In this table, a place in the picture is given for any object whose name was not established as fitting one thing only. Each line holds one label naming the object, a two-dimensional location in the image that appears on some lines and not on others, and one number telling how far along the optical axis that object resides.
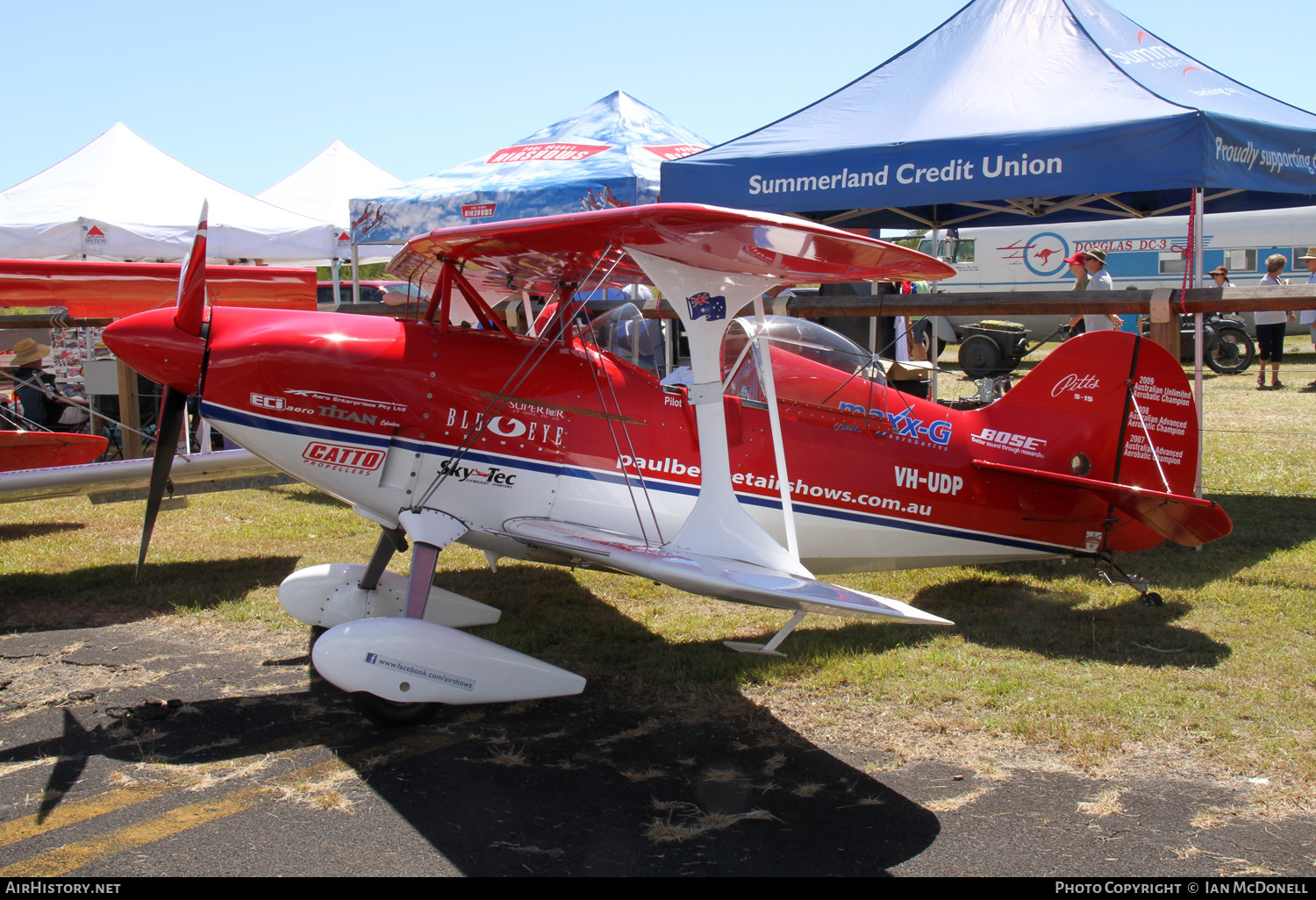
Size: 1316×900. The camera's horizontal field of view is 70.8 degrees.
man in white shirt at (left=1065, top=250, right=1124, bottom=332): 9.28
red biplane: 3.71
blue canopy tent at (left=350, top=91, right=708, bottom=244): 10.22
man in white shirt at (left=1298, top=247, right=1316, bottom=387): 12.37
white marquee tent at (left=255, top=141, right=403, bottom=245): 16.19
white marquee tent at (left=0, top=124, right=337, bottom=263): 12.09
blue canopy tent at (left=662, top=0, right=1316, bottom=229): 6.17
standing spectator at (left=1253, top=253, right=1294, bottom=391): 14.68
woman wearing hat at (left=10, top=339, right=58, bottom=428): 8.74
